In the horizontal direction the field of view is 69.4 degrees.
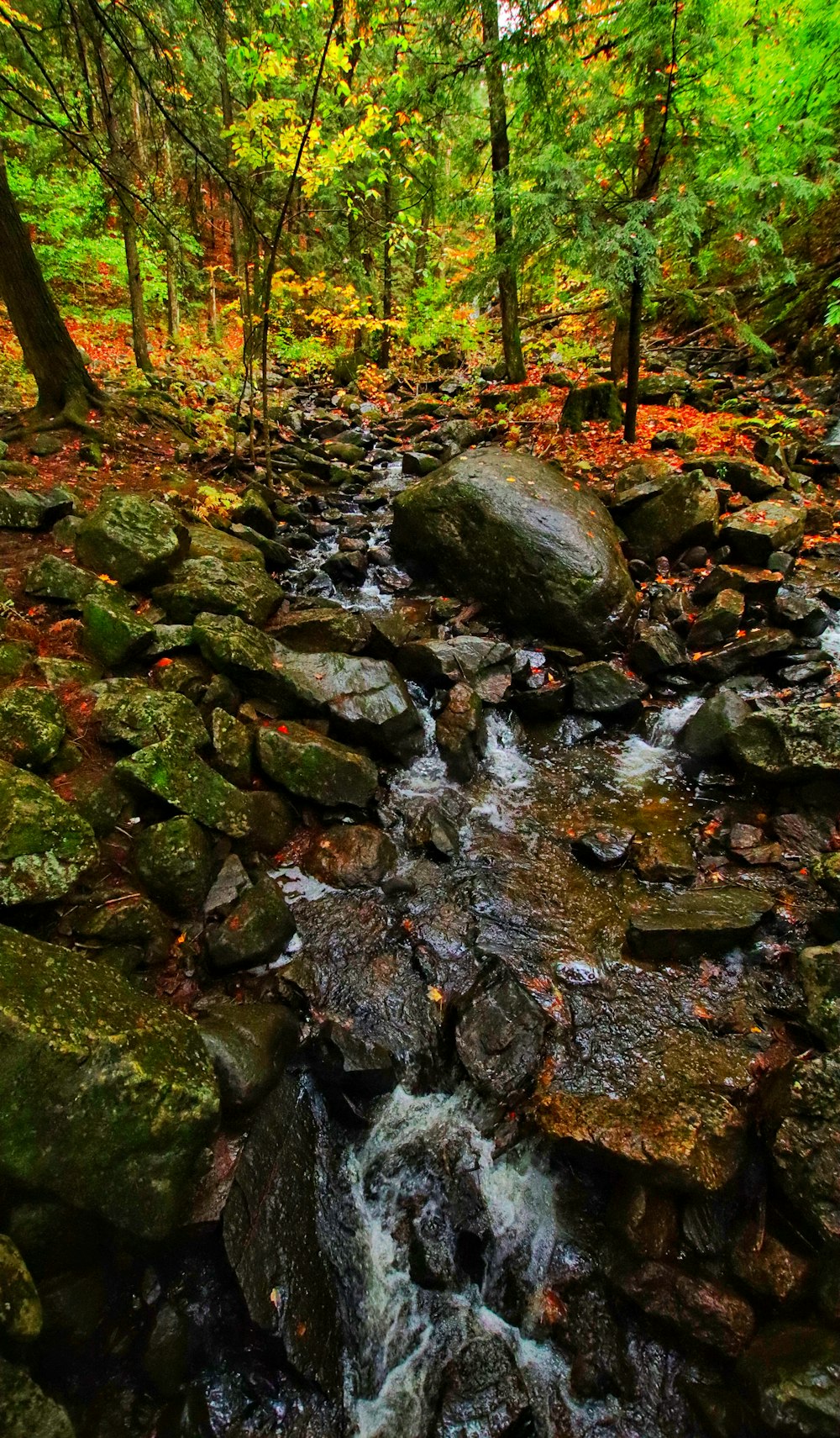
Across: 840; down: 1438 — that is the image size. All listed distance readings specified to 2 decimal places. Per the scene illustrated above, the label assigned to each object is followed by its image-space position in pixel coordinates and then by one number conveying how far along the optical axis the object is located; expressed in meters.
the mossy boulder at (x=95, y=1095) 2.55
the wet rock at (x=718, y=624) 7.33
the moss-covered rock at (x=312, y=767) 5.44
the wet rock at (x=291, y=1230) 2.97
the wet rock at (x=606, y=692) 6.96
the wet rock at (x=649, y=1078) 3.31
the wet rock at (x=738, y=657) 7.04
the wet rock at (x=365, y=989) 3.96
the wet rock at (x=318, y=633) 7.18
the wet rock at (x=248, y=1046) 3.43
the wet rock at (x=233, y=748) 5.17
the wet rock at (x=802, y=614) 7.13
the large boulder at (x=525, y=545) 7.62
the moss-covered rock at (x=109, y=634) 5.39
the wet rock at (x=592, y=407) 11.64
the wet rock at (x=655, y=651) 7.22
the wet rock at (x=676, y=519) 8.66
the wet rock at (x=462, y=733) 6.39
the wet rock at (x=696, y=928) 4.50
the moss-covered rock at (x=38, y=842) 3.47
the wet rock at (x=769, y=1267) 2.91
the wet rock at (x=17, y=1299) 2.21
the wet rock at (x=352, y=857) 5.18
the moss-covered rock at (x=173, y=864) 4.15
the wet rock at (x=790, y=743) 5.33
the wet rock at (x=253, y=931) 4.19
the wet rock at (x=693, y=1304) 2.95
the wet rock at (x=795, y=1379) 2.46
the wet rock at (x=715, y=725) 6.00
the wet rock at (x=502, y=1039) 3.92
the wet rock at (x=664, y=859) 5.16
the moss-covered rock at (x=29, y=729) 4.18
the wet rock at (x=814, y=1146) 2.91
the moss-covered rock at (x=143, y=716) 4.70
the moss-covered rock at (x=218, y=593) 6.41
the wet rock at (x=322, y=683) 5.96
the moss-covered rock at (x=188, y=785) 4.43
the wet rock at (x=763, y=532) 8.19
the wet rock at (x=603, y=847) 5.37
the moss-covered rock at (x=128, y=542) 6.29
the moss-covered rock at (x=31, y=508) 6.71
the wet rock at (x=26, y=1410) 2.13
